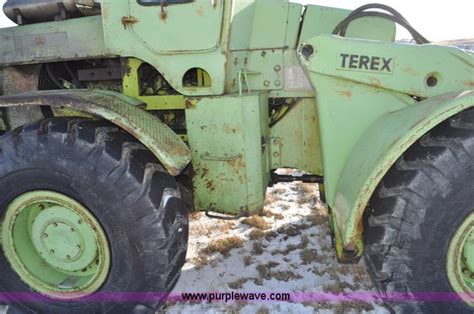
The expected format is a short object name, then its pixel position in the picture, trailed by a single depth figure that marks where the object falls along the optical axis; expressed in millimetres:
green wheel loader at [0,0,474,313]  2441
